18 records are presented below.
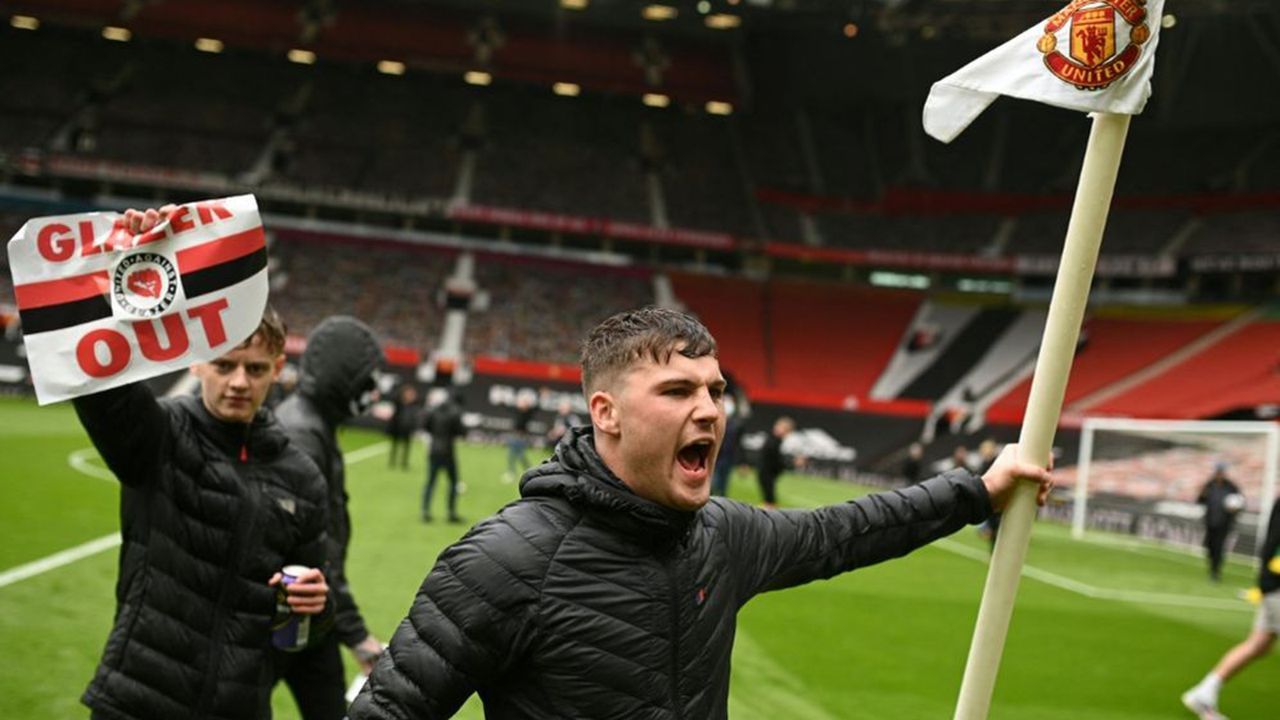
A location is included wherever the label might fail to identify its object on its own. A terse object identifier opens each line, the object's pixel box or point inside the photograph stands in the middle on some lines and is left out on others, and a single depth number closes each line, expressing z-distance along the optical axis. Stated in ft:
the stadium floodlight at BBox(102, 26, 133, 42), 148.79
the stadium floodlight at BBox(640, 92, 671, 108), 158.51
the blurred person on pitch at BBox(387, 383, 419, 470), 73.92
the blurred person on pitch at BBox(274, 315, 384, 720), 15.14
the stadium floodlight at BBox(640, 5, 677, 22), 141.79
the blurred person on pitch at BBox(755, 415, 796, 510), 66.13
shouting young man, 8.07
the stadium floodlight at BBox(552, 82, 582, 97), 159.23
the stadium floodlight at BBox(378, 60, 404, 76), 154.36
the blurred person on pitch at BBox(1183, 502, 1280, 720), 26.71
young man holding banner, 11.84
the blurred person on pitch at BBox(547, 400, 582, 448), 86.02
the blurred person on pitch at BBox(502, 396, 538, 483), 74.43
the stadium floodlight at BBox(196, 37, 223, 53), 151.02
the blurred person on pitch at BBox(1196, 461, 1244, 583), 59.41
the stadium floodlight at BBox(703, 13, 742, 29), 140.95
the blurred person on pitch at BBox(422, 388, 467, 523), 51.49
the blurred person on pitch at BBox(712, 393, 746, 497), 67.77
